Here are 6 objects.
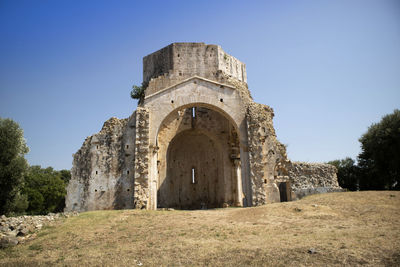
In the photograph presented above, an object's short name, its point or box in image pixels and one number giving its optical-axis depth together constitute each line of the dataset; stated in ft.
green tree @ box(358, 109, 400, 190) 83.20
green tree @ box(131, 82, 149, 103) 83.20
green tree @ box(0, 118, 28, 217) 62.28
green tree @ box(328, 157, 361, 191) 109.60
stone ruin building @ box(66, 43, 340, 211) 62.34
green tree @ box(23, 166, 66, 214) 120.78
